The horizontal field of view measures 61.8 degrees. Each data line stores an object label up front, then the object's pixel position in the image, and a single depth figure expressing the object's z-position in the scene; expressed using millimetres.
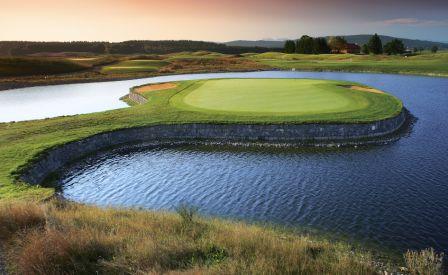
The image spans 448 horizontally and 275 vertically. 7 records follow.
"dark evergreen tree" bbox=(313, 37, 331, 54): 144375
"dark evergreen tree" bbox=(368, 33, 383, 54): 135875
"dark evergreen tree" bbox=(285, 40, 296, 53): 152500
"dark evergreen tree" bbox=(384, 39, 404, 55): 132250
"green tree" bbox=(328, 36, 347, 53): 157125
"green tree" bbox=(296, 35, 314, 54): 144750
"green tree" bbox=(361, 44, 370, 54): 138562
